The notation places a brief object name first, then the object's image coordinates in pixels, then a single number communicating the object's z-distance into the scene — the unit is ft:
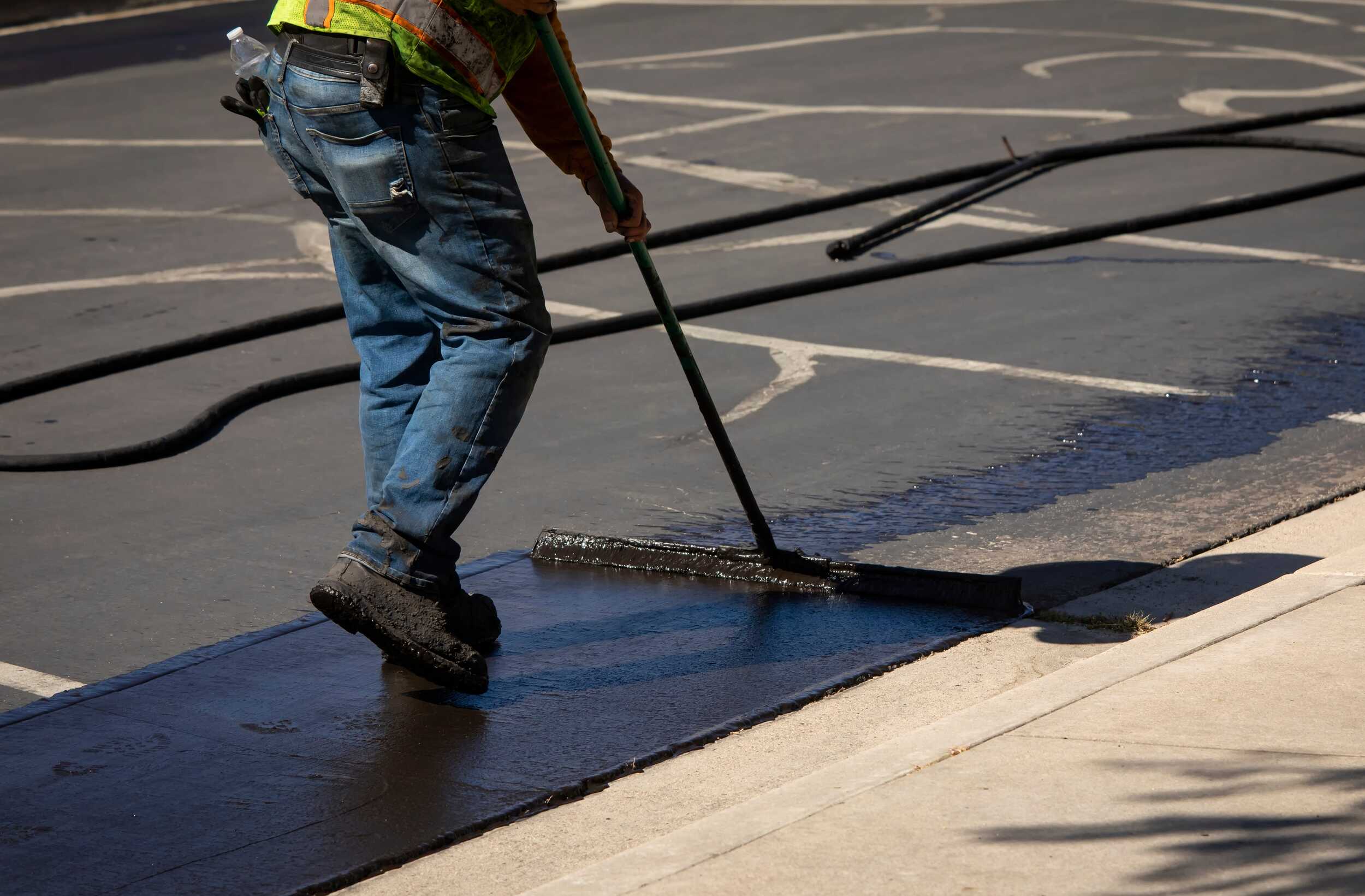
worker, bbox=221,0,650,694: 27.50
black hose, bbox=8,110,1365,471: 43.80
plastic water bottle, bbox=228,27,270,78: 29.25
